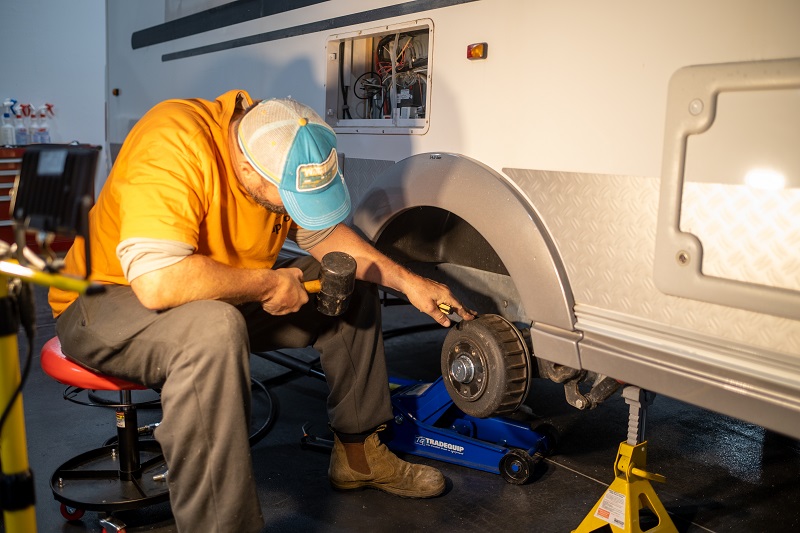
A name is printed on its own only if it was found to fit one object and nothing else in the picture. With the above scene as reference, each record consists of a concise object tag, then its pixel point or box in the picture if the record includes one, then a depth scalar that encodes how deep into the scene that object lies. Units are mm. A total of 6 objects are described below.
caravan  1572
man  1762
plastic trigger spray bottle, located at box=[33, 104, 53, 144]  7137
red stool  2061
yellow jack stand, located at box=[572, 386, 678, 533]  2062
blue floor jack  2588
